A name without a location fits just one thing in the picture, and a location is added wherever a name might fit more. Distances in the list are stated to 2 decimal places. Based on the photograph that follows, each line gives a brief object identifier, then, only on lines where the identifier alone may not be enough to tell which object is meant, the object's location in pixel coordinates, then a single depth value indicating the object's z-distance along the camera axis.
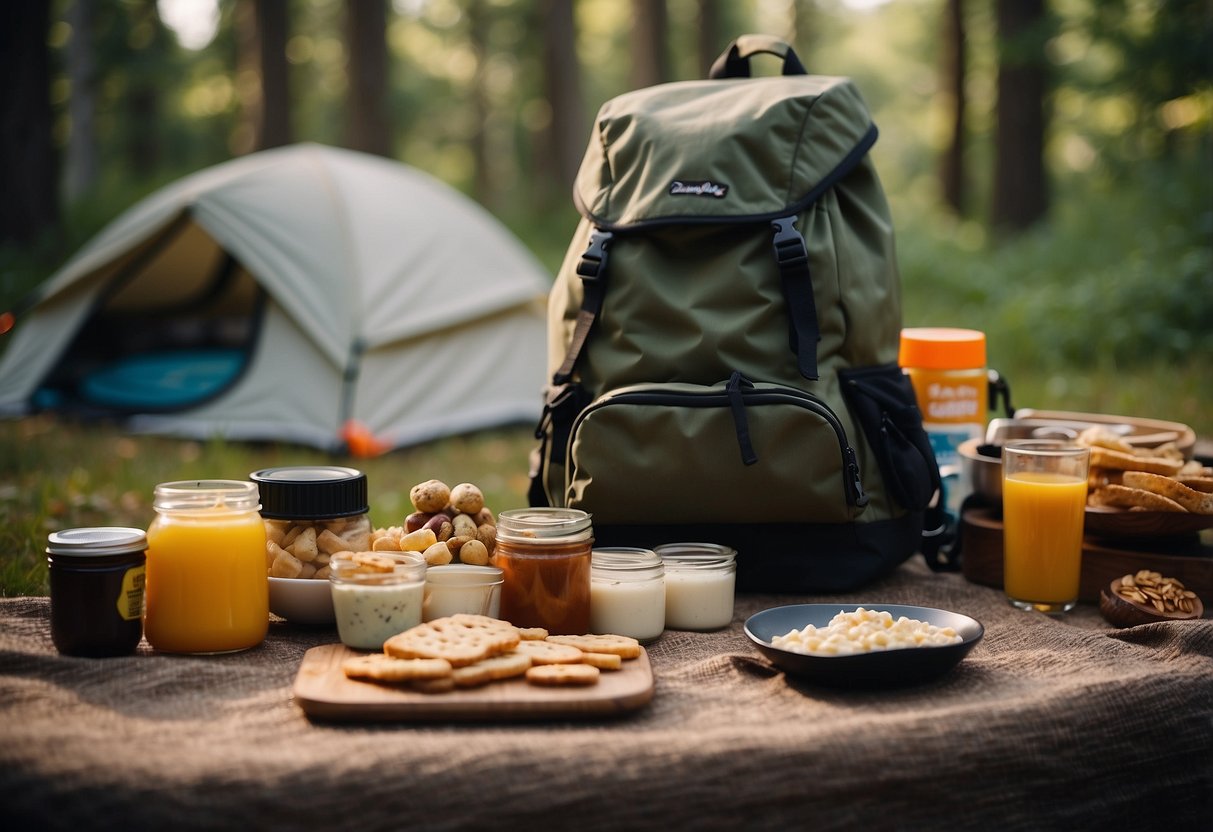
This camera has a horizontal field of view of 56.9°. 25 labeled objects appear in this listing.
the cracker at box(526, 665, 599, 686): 1.88
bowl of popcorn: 1.98
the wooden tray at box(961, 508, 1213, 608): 2.52
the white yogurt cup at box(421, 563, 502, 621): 2.19
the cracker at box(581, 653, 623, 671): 1.98
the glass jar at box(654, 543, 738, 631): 2.39
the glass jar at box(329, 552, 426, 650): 2.07
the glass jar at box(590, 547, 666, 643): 2.26
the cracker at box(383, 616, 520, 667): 1.89
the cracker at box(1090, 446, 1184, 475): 2.56
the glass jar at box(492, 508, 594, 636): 2.18
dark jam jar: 1.99
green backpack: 2.51
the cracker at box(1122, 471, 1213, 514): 2.46
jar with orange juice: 2.04
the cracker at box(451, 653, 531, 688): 1.86
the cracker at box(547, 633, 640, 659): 2.05
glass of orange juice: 2.47
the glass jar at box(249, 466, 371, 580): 2.21
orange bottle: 2.94
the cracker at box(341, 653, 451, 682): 1.83
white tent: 5.62
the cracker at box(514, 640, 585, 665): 1.96
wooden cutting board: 1.81
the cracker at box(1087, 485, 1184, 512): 2.48
